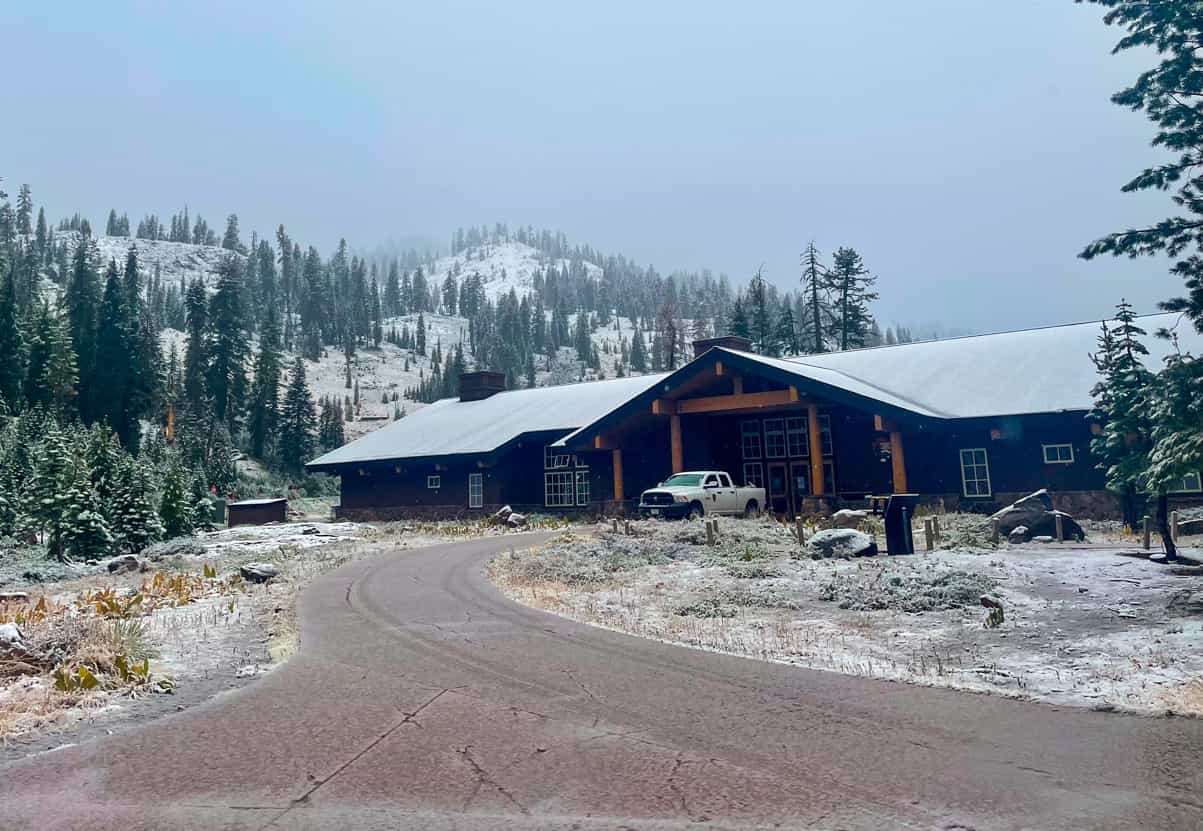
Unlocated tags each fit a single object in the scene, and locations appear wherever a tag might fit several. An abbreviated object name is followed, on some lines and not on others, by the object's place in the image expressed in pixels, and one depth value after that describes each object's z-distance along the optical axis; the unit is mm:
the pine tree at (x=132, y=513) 23812
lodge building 24391
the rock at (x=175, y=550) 21681
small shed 35206
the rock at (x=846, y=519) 20391
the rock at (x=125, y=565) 18962
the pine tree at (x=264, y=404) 75562
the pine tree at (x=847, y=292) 61625
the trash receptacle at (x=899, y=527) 15367
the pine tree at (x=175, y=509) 27312
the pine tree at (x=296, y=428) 72188
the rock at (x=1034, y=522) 17672
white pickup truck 24328
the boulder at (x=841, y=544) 15500
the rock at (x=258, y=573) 15906
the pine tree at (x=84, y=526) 21766
